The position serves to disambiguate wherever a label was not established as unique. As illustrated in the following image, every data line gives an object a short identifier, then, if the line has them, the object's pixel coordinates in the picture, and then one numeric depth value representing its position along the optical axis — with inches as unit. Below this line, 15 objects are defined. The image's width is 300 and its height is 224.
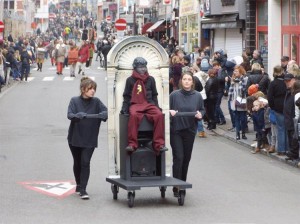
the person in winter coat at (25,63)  1644.9
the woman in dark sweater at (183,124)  506.3
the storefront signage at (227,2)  1508.4
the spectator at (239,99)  810.8
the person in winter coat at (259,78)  806.3
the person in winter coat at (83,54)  1745.3
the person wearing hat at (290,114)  668.1
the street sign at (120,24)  1876.2
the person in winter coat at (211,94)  897.5
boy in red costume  477.7
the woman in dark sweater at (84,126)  503.2
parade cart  485.7
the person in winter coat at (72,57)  1723.7
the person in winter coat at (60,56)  1788.9
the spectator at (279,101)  694.5
